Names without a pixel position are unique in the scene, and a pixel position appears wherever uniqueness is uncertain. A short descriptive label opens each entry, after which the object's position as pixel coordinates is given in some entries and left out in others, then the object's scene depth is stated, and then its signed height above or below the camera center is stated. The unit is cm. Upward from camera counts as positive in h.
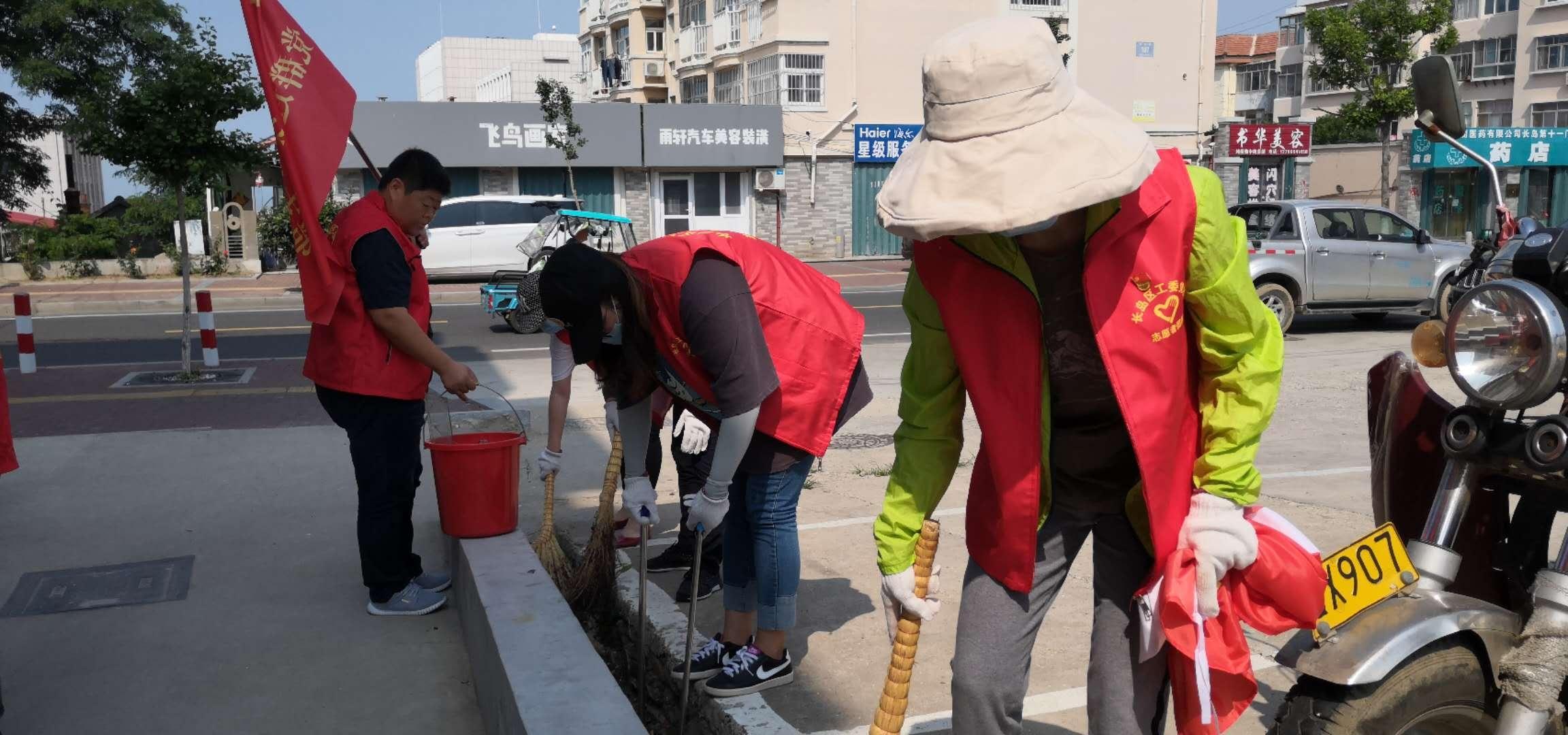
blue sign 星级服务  3133 +238
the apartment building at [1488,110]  3453 +479
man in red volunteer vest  420 -44
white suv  2277 +11
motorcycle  227 -75
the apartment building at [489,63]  7331 +1143
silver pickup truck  1347 -44
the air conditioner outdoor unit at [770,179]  3042 +140
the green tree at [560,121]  2634 +268
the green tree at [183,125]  1039 +107
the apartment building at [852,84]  3100 +433
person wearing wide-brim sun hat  200 -25
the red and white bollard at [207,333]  1091 -85
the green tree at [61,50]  2772 +481
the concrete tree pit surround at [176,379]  1034 -123
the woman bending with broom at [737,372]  329 -42
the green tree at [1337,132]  4213 +367
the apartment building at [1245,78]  7056 +906
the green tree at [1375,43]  3275 +508
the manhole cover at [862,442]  783 -143
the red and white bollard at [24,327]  1078 -74
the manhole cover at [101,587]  461 -140
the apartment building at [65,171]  5328 +375
